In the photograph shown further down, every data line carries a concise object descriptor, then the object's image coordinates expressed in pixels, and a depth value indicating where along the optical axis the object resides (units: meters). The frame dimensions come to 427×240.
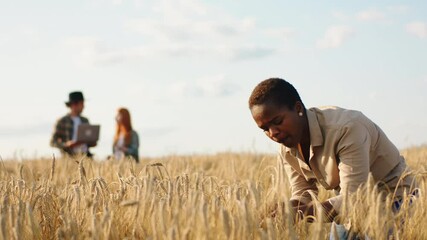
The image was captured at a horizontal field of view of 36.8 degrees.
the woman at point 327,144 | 2.96
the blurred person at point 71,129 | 8.46
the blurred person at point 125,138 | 8.80
